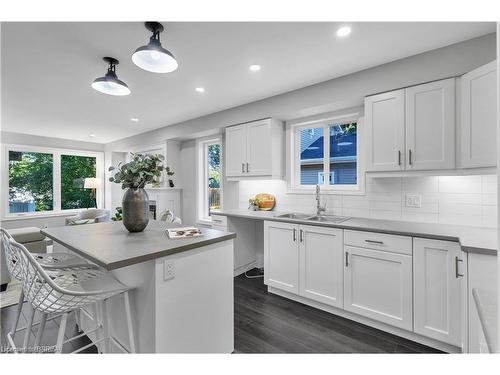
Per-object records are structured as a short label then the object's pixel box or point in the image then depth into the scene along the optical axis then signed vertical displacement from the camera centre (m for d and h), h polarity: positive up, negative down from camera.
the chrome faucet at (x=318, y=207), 2.95 -0.26
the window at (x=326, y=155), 2.93 +0.41
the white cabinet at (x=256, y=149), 3.16 +0.51
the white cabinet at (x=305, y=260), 2.37 -0.79
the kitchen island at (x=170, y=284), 1.32 -0.59
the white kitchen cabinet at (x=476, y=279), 1.47 -0.58
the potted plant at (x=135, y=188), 1.79 -0.01
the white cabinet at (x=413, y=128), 1.97 +0.51
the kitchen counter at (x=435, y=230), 1.57 -0.37
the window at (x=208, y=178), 4.48 +0.16
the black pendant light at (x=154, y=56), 1.56 +0.86
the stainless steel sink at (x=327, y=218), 2.66 -0.37
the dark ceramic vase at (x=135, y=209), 1.79 -0.16
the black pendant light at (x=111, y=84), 1.96 +0.84
